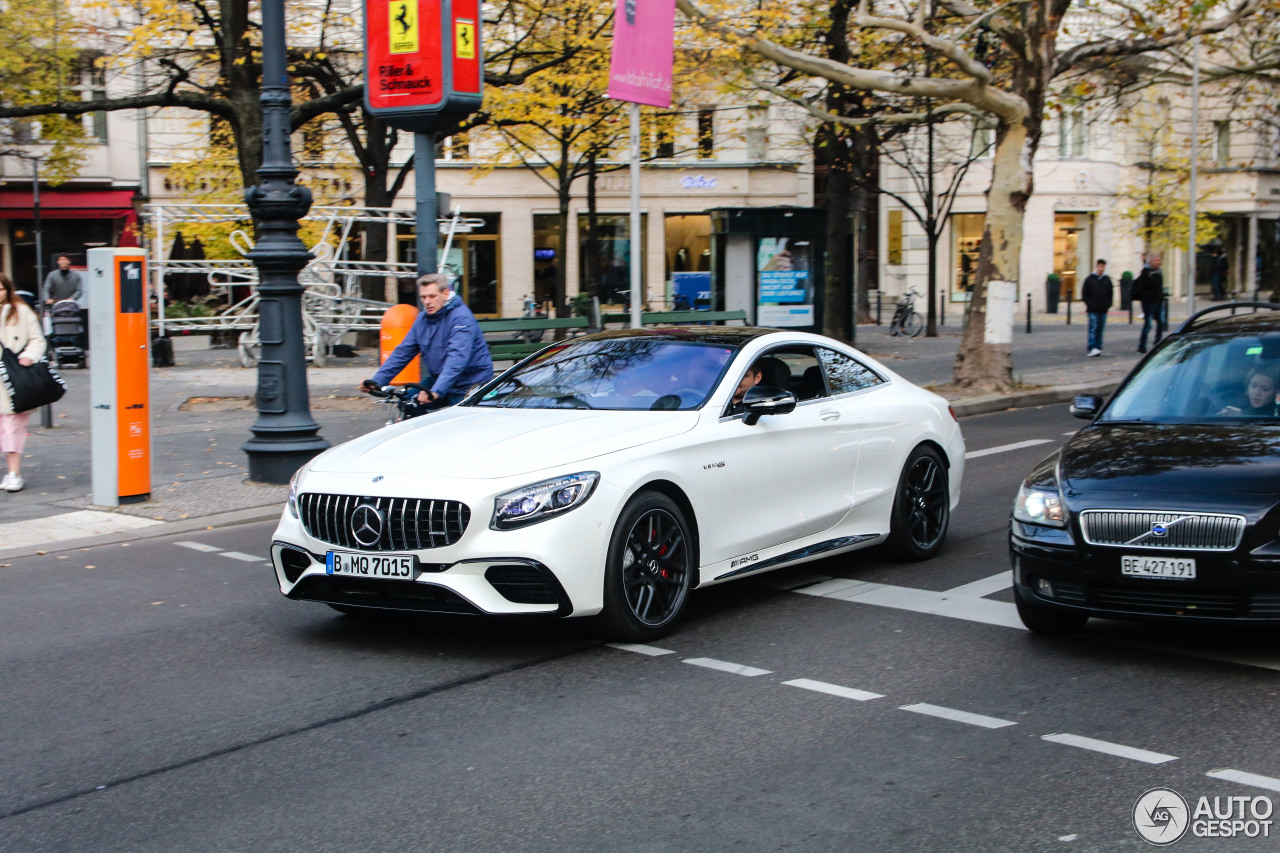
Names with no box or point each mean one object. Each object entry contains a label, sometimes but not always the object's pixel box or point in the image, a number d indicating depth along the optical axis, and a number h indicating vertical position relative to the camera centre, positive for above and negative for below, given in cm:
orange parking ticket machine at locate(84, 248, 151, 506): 1050 -51
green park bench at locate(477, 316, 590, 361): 1916 -33
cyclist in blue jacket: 944 -30
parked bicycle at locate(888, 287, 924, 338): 3419 -45
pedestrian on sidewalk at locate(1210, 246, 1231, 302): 5128 +97
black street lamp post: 1152 +3
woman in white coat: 1127 -27
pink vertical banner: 1341 +251
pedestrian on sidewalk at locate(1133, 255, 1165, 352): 2660 +18
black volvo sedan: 567 -89
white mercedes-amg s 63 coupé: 606 -87
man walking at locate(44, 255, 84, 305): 2353 +41
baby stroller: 2267 -41
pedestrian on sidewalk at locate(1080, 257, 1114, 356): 2584 +0
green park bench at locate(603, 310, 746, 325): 2248 -21
